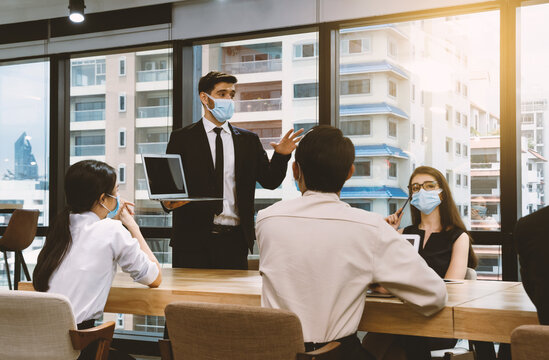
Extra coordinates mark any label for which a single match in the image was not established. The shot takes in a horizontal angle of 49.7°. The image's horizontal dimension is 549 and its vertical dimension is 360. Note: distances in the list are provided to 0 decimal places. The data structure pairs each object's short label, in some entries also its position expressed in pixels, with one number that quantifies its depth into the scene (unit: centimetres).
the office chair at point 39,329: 197
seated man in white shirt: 175
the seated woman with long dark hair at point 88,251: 225
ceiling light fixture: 477
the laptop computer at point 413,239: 232
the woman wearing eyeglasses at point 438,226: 307
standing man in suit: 312
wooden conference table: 185
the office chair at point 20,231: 498
